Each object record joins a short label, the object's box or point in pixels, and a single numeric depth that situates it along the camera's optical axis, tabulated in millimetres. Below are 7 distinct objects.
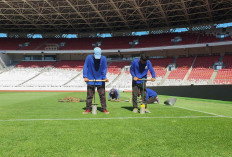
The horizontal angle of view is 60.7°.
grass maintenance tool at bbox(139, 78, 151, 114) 6156
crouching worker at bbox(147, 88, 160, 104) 10102
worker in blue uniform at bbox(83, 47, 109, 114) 6430
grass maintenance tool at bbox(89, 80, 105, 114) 6000
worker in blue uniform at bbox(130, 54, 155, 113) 6758
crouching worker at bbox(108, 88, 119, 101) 12223
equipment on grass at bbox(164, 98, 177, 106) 9102
